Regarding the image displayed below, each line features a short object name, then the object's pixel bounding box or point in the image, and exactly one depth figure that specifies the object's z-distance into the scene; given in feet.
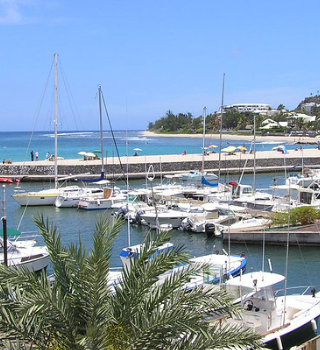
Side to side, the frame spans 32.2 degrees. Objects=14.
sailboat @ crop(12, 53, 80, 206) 145.69
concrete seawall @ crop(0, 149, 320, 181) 214.48
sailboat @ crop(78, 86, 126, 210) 139.74
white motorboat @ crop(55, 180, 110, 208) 143.33
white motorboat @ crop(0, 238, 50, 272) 72.74
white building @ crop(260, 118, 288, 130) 612.70
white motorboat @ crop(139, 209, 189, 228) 111.04
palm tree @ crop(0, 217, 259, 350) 26.32
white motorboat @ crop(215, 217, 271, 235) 99.89
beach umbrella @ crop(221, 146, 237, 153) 255.91
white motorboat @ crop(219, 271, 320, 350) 47.94
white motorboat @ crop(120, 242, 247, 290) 57.52
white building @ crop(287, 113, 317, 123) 622.95
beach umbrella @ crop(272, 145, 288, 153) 283.34
